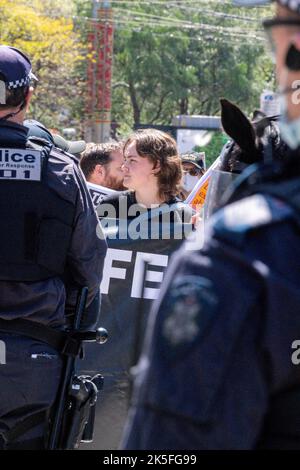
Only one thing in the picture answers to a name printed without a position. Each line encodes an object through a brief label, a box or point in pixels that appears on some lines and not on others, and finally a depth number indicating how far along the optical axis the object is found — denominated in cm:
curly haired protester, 937
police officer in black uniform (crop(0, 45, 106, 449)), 657
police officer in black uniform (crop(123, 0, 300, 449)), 256
